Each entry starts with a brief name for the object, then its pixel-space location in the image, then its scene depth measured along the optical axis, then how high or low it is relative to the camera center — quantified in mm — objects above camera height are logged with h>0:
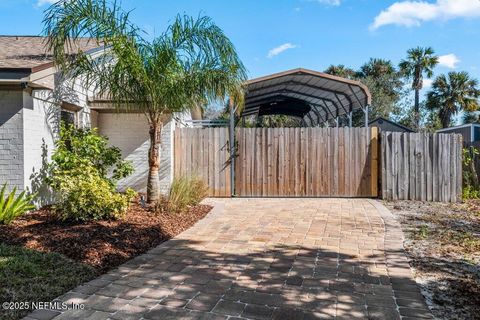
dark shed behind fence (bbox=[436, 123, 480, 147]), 20750 +1314
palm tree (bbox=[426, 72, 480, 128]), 26641 +4500
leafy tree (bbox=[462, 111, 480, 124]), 29156 +3008
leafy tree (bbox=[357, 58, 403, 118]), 28172 +5868
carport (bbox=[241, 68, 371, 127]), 9406 +2100
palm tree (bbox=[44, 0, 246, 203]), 6195 +1776
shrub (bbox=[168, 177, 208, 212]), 6848 -814
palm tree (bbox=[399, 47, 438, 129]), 27500 +6917
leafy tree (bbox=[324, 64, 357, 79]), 32250 +7677
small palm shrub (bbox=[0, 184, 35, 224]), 5355 -815
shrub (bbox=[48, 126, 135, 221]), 5554 -387
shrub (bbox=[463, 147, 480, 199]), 9727 -556
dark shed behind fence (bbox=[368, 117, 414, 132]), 22375 +1821
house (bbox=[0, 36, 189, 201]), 6266 +854
